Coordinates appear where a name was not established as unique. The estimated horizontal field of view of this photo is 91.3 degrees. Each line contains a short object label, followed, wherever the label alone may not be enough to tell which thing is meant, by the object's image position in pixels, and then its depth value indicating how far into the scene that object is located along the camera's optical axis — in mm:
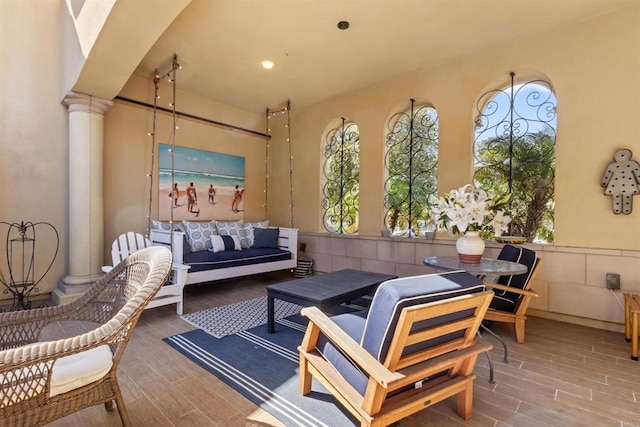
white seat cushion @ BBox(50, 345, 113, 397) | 1256
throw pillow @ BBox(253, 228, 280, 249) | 5004
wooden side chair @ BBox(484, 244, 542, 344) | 2686
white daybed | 3746
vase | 2598
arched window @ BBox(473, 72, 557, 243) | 3516
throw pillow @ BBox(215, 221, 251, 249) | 4898
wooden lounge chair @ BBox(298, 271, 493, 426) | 1273
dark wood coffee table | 2629
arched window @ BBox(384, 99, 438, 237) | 4359
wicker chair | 1146
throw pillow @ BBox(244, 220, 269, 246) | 5129
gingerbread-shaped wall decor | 2889
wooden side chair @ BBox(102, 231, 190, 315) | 3322
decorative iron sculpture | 3498
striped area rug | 1749
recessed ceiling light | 4102
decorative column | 3615
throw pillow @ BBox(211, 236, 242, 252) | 4438
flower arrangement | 2539
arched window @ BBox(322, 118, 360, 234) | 5168
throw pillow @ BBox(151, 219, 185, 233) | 4371
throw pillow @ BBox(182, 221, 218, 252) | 4402
